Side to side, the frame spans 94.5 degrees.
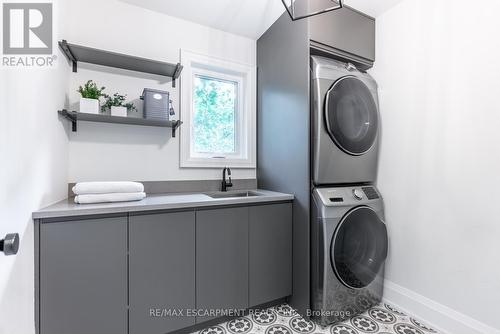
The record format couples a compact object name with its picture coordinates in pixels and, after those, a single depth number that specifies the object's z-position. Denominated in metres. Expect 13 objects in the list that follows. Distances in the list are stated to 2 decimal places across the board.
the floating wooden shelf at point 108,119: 1.56
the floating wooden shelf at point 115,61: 1.60
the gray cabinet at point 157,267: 1.21
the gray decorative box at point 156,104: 1.80
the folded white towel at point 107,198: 1.34
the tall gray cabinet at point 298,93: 1.73
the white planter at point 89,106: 1.60
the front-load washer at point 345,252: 1.63
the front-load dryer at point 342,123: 1.67
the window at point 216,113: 2.11
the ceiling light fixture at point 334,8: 1.05
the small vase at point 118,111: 1.71
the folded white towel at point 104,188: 1.35
